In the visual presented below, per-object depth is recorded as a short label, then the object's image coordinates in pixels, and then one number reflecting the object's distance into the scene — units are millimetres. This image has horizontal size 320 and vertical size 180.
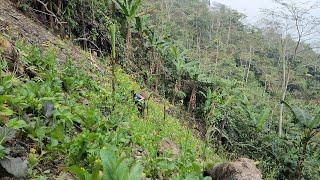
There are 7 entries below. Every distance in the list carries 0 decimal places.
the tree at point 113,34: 3851
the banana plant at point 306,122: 4850
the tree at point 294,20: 12514
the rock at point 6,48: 3052
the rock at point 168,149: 3152
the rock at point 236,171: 3313
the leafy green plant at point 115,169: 1684
